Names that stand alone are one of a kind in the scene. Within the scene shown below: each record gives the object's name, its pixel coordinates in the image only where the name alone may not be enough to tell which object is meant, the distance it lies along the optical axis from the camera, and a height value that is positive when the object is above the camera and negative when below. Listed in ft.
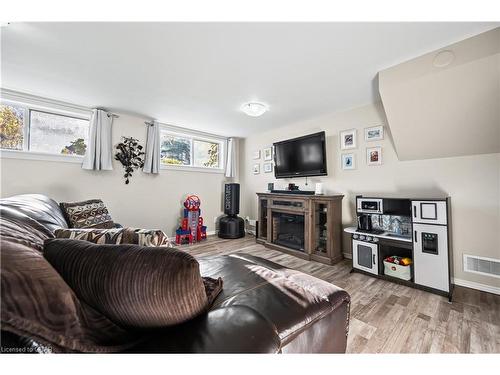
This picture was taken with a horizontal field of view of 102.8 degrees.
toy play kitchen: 6.30 -1.67
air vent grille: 6.44 -2.37
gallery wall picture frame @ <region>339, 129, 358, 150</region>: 9.66 +2.70
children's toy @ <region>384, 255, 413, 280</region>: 6.92 -2.59
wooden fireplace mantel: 9.21 -1.43
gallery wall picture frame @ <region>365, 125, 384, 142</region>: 8.80 +2.73
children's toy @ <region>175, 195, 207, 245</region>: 12.04 -1.92
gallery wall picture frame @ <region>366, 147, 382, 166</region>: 8.86 +1.73
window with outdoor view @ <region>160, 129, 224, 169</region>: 12.96 +2.99
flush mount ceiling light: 8.83 +3.83
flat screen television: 10.27 +2.07
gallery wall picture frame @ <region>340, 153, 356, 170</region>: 9.72 +1.63
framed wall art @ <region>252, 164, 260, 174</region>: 14.61 +1.83
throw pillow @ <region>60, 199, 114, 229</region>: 7.25 -0.84
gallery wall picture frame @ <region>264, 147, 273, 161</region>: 13.64 +2.76
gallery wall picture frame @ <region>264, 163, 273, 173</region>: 13.65 +1.81
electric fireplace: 10.52 -2.05
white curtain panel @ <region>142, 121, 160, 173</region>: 11.50 +2.51
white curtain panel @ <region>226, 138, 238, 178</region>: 15.01 +2.73
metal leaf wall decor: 10.73 +2.09
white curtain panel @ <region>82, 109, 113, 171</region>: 9.59 +2.39
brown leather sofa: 1.74 -1.43
